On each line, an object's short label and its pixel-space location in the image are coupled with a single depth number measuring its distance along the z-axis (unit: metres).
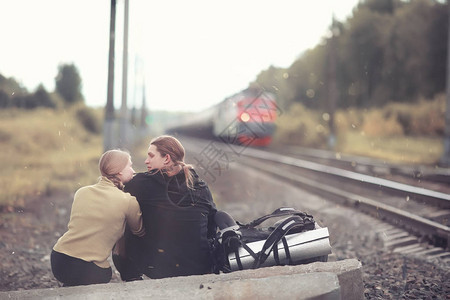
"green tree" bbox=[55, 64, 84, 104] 55.31
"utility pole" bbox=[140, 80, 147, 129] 36.95
